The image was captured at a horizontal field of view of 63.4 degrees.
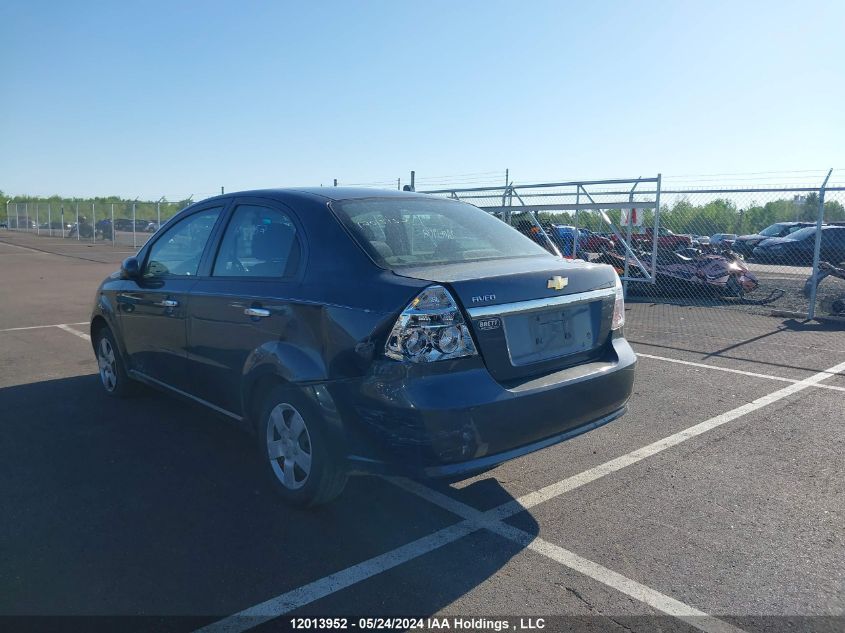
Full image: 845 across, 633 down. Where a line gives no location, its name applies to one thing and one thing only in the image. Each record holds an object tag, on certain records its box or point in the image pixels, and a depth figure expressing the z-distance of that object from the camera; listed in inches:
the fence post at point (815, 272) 393.7
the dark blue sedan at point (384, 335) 119.4
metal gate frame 484.1
